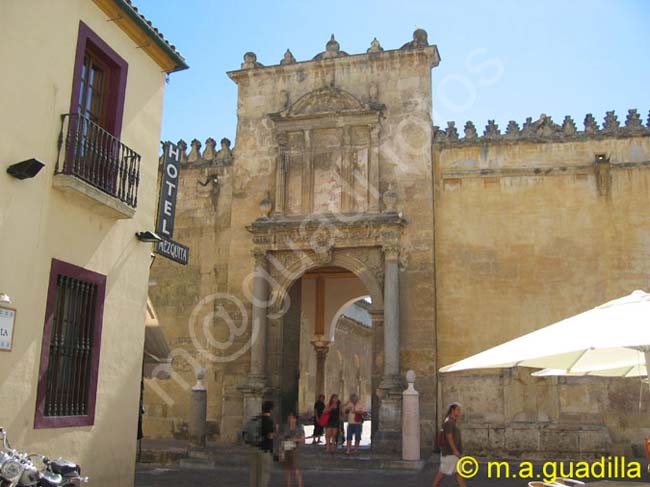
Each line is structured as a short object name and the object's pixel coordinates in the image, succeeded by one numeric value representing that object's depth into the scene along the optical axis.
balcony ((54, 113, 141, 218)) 8.09
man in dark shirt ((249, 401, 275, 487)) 8.06
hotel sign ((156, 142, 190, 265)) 10.30
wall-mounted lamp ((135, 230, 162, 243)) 9.78
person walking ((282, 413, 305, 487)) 10.09
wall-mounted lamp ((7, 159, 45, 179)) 7.24
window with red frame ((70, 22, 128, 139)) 8.82
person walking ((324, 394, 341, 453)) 14.42
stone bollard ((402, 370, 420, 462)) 13.38
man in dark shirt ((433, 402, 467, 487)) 9.63
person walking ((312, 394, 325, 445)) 16.31
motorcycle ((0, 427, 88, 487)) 5.66
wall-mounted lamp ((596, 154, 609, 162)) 15.14
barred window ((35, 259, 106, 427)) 7.84
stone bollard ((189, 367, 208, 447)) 14.61
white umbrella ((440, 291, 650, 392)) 5.65
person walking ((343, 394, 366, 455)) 14.66
